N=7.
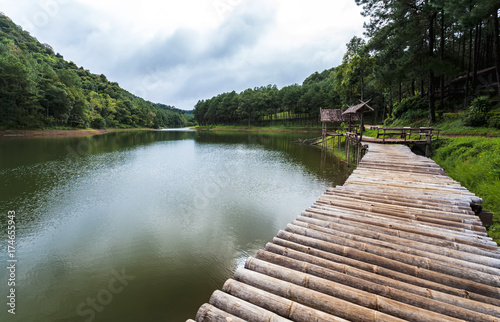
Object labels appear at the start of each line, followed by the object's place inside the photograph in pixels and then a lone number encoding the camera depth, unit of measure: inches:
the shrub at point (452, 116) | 779.5
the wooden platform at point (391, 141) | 655.8
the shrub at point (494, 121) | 581.3
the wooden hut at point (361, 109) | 743.5
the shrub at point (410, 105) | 1032.8
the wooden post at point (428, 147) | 618.5
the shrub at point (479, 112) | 634.2
